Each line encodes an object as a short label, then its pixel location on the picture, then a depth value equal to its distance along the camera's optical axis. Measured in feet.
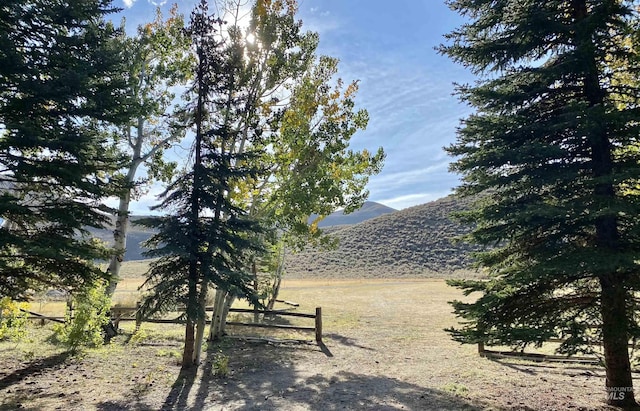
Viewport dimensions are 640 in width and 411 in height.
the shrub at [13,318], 28.48
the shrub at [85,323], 34.32
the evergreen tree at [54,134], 26.66
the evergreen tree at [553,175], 21.76
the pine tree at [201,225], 30.83
